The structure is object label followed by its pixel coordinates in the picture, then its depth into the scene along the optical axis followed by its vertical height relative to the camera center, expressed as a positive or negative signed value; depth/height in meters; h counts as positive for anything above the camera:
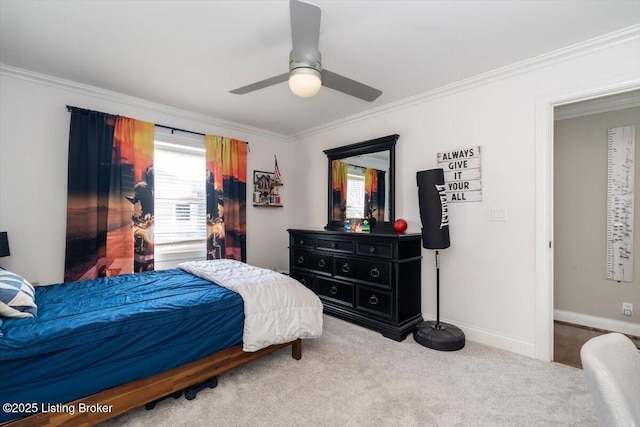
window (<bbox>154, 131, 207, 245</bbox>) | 3.65 +0.30
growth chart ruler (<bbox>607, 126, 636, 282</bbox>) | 3.11 +0.12
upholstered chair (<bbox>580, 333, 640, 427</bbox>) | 0.76 -0.46
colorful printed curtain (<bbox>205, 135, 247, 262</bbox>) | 3.98 +0.22
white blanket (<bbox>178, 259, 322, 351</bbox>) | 2.22 -0.73
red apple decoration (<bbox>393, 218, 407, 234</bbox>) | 3.28 -0.13
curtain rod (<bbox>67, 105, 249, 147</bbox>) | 3.64 +1.06
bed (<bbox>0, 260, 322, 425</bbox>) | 1.48 -0.74
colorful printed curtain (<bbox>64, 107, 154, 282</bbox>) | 3.00 +0.19
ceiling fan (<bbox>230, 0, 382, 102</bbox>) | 1.52 +0.92
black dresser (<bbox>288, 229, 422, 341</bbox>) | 3.02 -0.70
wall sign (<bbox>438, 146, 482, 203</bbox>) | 2.95 +0.41
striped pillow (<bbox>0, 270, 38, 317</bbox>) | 1.69 -0.50
